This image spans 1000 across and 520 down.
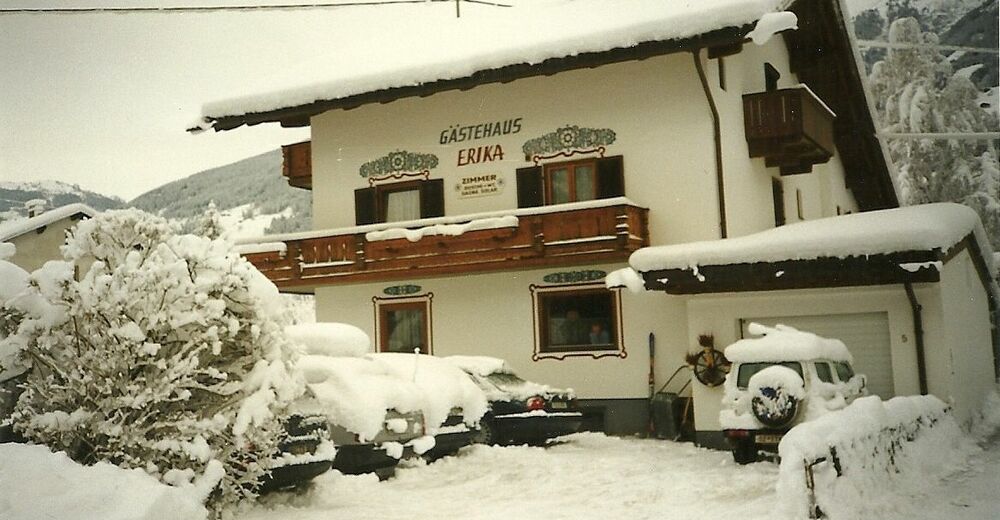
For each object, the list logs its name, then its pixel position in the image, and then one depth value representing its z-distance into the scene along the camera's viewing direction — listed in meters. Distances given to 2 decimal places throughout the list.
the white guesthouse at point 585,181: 14.29
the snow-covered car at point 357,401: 10.02
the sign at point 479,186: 17.14
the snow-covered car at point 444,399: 11.45
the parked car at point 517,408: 12.88
